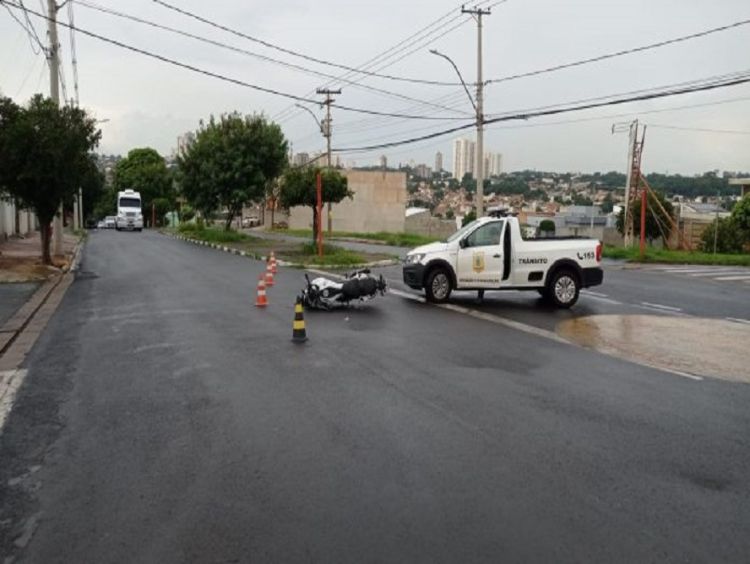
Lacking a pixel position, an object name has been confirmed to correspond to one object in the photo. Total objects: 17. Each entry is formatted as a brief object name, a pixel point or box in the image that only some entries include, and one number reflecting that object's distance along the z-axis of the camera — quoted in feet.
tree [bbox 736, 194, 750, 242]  137.80
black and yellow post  36.04
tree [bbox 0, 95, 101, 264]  68.44
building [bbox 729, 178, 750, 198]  190.60
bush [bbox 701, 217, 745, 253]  132.46
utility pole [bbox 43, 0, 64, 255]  86.78
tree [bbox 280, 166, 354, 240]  95.14
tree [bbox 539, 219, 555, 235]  170.60
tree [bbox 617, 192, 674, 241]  147.13
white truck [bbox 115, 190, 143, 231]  211.00
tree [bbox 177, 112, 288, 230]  134.72
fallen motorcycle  47.67
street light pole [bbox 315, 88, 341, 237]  172.76
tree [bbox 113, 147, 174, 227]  309.63
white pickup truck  51.65
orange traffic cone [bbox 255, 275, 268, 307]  49.34
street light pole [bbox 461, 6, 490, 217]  109.91
